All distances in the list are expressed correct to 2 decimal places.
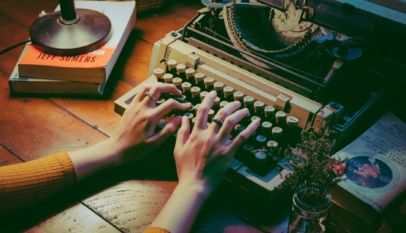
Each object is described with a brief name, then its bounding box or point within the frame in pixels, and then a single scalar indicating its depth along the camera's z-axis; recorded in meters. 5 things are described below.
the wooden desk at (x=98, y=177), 1.37
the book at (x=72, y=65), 1.76
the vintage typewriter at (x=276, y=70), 1.46
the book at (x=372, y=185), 1.29
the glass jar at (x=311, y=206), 1.23
